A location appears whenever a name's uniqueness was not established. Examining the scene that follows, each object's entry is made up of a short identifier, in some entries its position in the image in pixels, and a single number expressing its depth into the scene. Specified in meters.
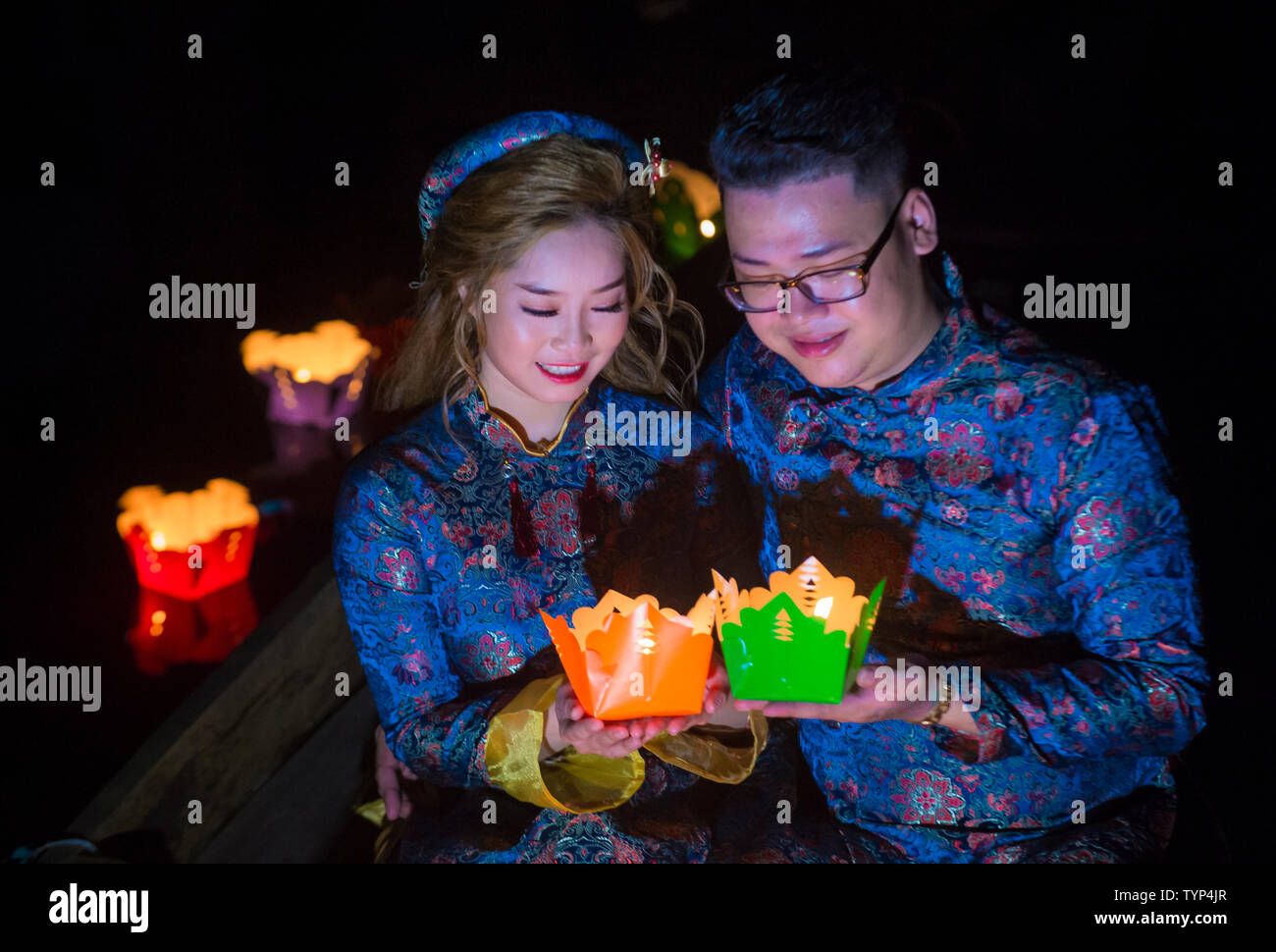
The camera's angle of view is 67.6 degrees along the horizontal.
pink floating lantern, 2.80
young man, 1.71
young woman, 1.87
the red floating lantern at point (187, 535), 2.58
